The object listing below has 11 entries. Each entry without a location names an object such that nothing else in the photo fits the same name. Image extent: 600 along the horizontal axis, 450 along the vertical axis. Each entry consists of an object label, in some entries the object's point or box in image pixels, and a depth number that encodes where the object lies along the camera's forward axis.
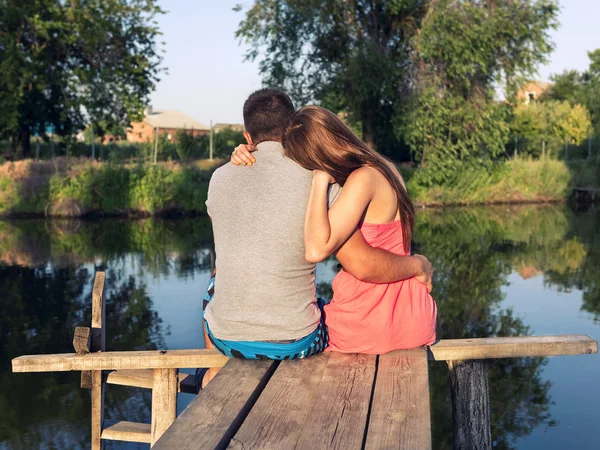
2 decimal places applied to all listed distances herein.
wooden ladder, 3.45
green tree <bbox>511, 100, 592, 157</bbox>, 31.91
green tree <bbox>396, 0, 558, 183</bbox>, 22.06
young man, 2.75
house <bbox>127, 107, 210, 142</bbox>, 58.88
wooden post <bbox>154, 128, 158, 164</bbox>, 22.28
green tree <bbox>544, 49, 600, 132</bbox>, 39.12
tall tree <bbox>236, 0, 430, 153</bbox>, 23.02
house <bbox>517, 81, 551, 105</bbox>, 53.19
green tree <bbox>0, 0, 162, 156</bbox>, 23.14
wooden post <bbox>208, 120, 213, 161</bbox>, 24.36
